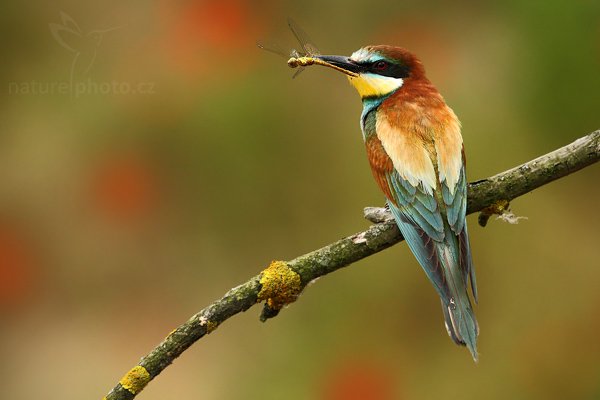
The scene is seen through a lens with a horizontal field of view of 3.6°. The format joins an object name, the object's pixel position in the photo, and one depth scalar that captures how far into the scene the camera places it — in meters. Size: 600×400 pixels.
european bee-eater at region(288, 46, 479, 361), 6.74
